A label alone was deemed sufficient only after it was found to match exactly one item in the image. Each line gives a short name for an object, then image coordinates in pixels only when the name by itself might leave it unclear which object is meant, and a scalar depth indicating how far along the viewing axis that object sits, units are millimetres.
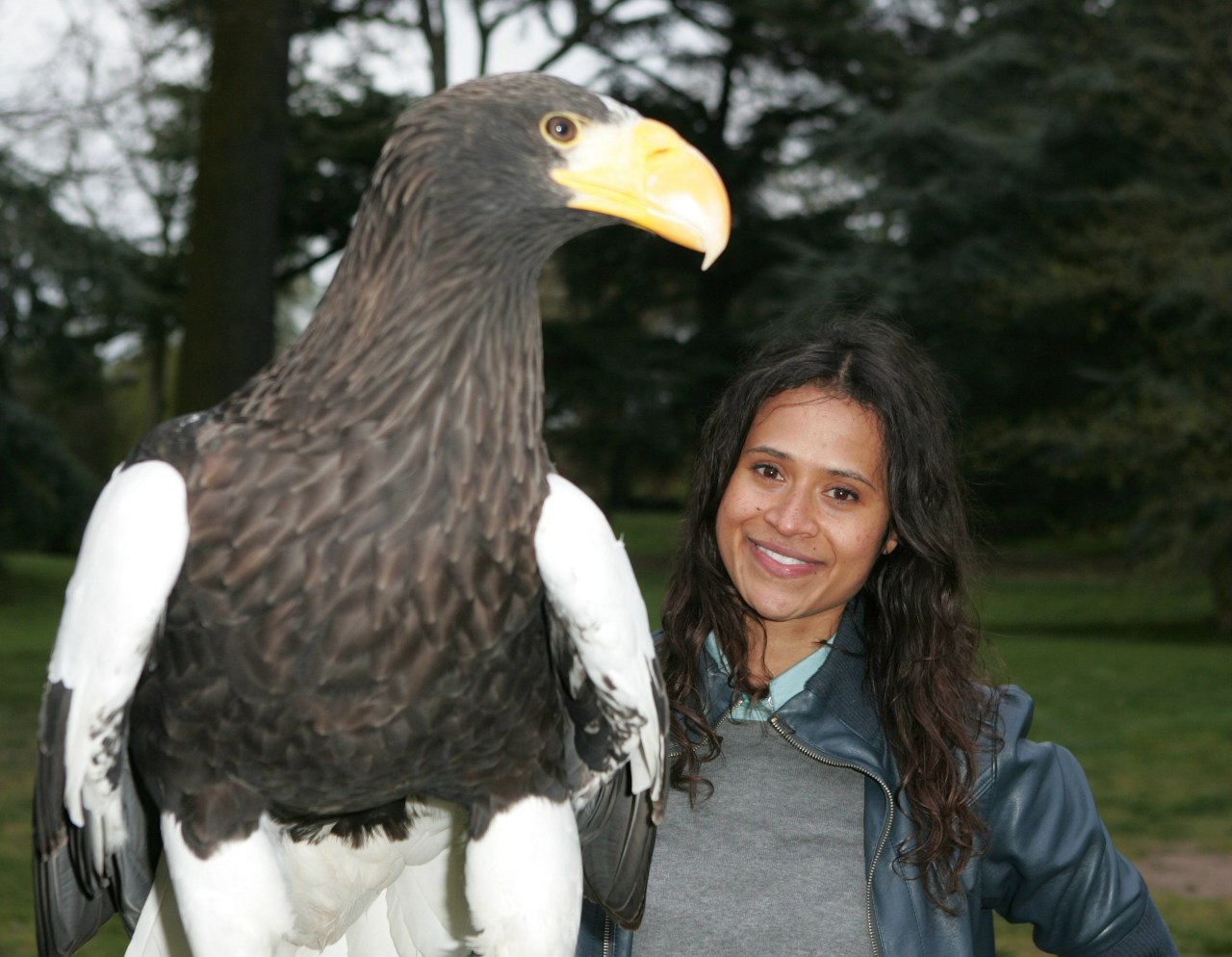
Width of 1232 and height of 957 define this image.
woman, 2283
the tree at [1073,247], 12094
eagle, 1851
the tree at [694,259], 18109
